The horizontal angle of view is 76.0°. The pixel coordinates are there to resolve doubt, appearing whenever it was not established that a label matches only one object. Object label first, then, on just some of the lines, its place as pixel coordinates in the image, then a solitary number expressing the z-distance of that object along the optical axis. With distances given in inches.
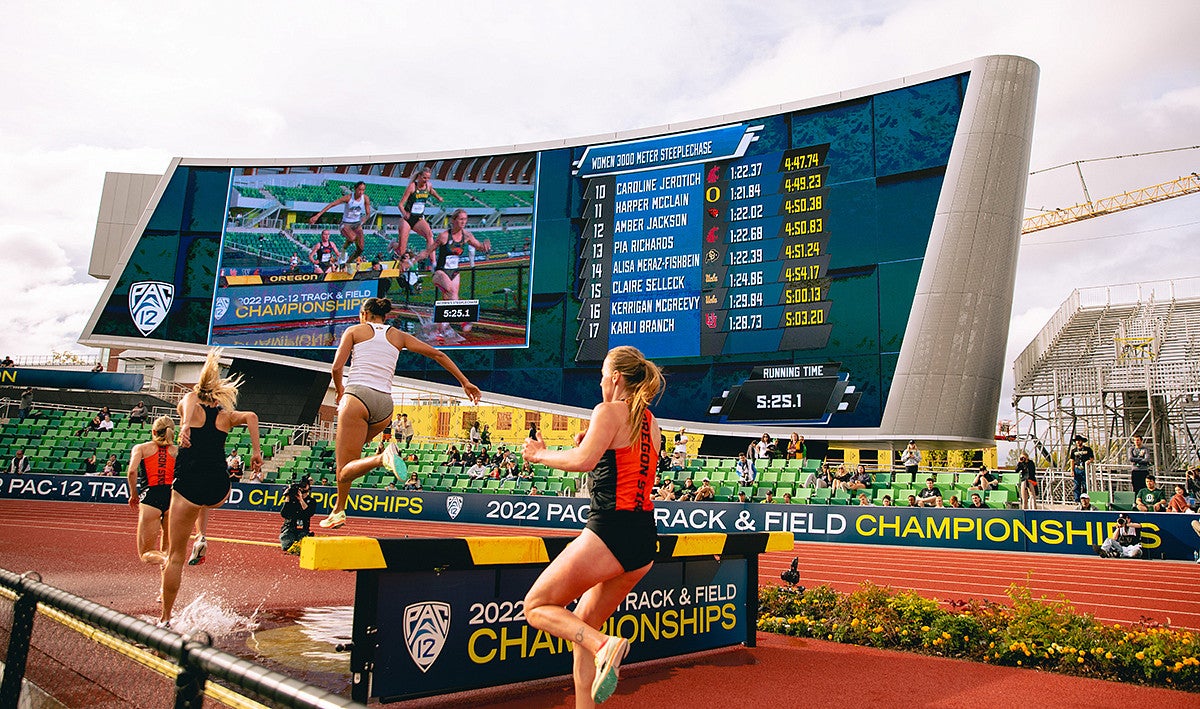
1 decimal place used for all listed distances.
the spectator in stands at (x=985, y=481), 687.1
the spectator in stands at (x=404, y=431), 1158.0
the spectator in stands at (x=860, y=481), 734.5
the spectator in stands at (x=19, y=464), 1057.5
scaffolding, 1051.9
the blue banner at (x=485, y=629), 187.5
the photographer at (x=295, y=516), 360.2
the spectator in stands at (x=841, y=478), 733.3
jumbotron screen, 819.4
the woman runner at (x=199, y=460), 241.1
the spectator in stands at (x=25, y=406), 1258.0
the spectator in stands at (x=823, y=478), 745.6
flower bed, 238.7
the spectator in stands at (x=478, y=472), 984.9
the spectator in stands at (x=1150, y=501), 598.9
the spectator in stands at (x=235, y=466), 1046.9
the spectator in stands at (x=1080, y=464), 701.9
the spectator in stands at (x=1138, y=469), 687.7
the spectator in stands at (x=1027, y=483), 653.9
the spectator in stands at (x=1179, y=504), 565.6
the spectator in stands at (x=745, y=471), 767.7
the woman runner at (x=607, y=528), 145.6
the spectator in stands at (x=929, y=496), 661.3
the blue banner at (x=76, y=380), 1402.6
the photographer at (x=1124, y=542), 539.5
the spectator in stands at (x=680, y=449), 856.9
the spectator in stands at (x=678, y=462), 858.8
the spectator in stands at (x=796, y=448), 813.9
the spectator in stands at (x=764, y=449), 820.1
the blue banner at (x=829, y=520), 563.2
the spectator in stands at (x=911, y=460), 759.1
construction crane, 2239.2
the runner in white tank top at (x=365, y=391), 221.7
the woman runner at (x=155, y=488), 306.0
